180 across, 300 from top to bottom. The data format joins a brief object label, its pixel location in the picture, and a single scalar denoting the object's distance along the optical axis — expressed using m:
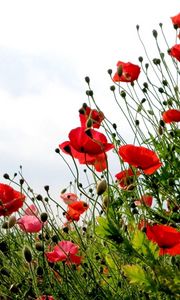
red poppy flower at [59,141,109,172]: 2.05
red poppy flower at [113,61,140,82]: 3.11
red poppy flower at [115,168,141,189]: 2.54
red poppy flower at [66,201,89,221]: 2.62
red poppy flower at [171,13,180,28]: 3.43
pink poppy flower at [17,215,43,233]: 2.44
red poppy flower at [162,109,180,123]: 2.71
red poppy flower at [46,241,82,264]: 2.25
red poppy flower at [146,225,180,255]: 1.60
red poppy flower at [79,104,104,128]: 2.27
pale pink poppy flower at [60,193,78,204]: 3.07
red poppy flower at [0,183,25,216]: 2.25
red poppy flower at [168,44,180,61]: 2.90
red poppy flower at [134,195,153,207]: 2.75
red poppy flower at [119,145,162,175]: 1.87
